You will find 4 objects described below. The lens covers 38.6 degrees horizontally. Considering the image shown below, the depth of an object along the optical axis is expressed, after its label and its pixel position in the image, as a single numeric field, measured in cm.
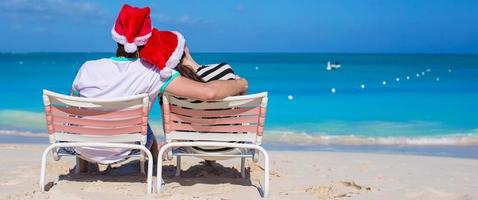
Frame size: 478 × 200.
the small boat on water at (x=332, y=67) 4631
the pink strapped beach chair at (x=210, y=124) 420
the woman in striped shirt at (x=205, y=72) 433
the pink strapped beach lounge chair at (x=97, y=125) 414
